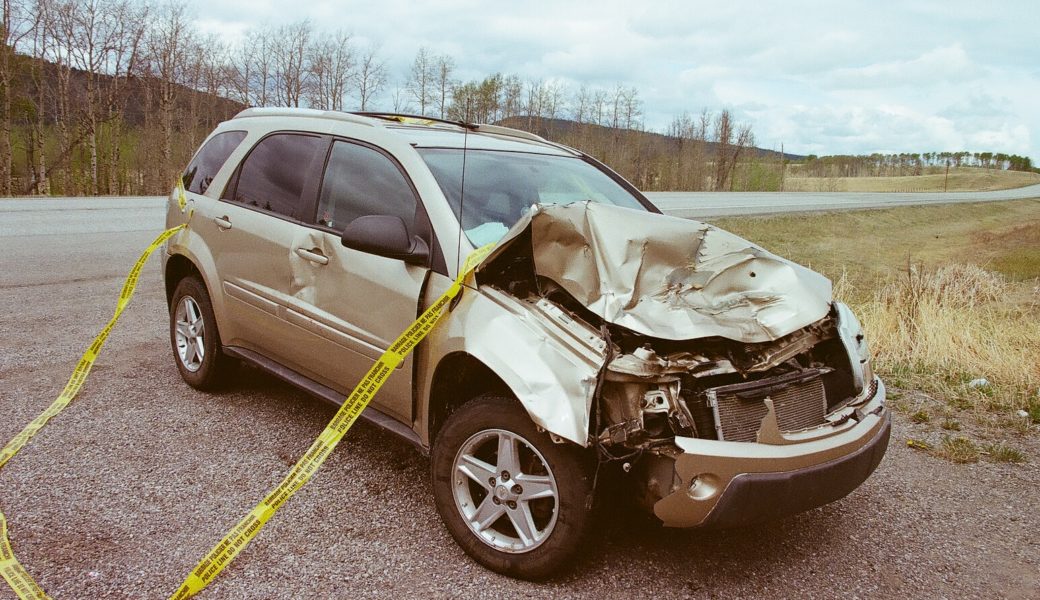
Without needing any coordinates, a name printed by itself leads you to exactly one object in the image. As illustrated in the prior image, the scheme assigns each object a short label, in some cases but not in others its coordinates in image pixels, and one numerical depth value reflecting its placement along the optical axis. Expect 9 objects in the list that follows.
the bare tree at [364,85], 43.53
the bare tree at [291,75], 42.69
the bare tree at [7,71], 33.66
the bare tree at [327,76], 42.94
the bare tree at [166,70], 39.88
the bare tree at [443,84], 49.56
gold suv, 2.48
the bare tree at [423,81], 49.09
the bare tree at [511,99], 53.00
